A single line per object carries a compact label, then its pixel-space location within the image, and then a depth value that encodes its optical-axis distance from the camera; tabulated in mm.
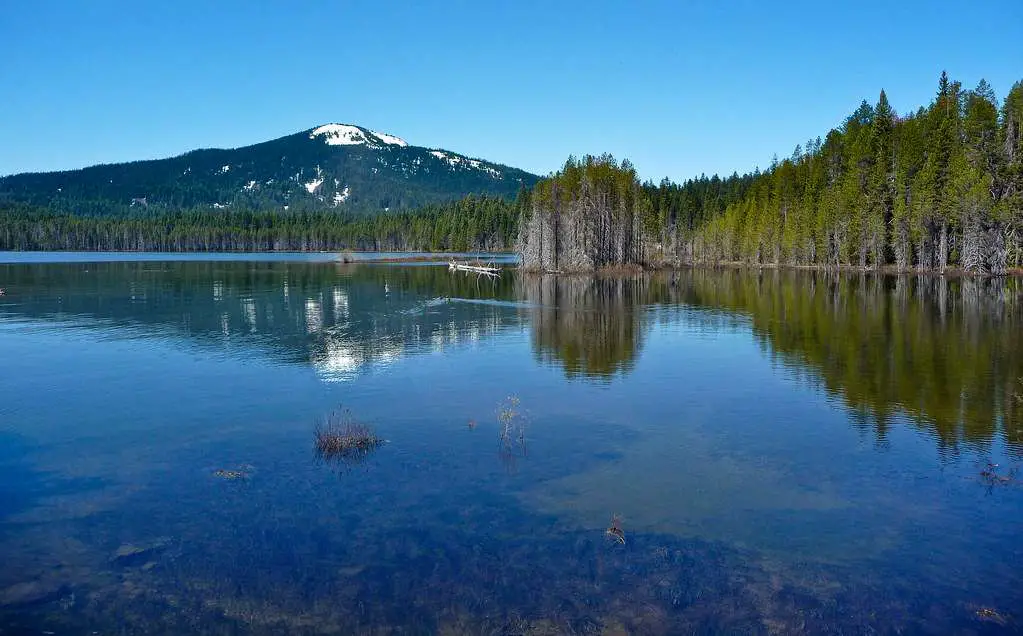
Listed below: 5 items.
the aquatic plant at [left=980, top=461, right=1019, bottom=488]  15789
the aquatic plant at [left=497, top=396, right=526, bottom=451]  19734
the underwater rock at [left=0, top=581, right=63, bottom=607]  11062
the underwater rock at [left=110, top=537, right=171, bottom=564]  12445
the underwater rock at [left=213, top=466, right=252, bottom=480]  16672
